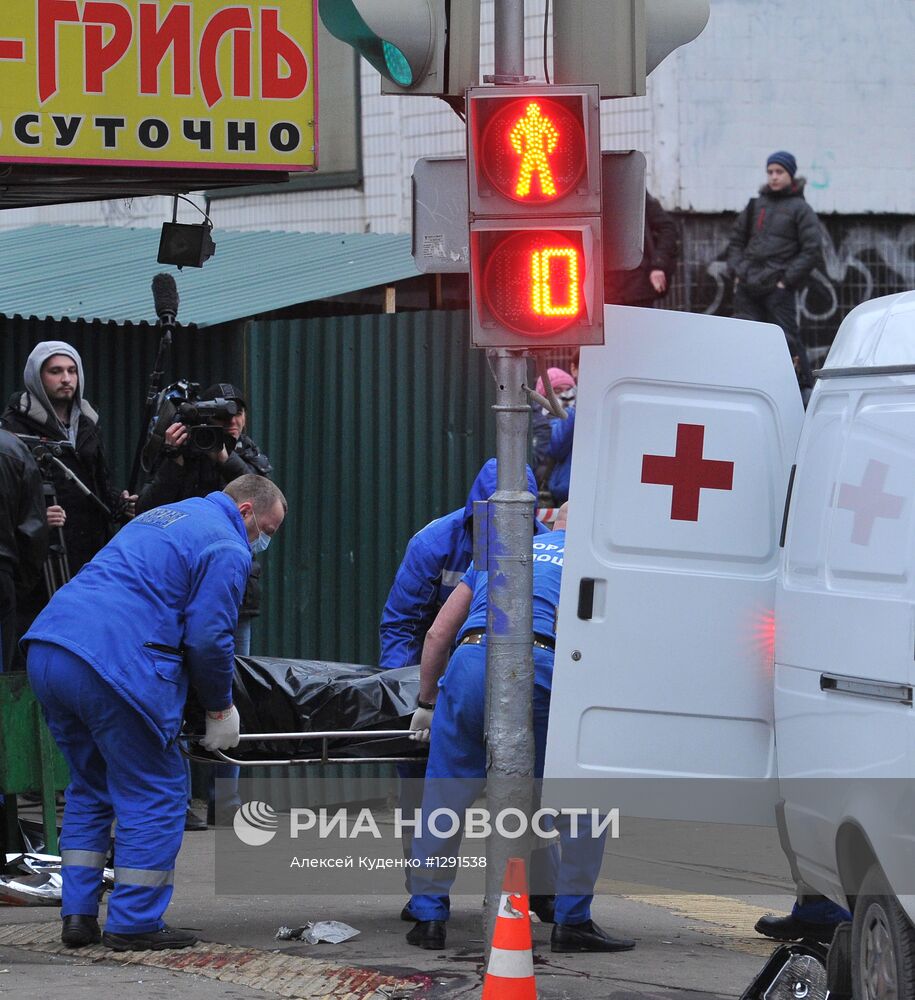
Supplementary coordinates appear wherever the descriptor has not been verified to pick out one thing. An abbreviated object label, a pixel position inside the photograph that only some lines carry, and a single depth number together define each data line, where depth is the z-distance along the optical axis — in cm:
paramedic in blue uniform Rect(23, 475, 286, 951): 1302
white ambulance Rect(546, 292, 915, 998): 1117
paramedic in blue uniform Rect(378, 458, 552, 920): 1585
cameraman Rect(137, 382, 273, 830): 1819
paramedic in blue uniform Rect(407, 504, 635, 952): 1331
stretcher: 1391
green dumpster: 1477
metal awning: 2211
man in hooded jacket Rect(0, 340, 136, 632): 1828
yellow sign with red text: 1647
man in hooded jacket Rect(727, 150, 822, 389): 2991
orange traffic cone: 1042
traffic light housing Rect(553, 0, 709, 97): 1165
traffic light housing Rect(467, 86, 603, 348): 1141
